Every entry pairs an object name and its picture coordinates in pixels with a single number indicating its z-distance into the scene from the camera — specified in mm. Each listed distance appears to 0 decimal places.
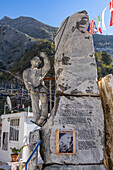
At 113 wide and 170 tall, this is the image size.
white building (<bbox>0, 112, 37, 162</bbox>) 12606
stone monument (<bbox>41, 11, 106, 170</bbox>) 3412
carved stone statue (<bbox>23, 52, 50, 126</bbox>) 4391
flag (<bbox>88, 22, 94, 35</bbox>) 4182
